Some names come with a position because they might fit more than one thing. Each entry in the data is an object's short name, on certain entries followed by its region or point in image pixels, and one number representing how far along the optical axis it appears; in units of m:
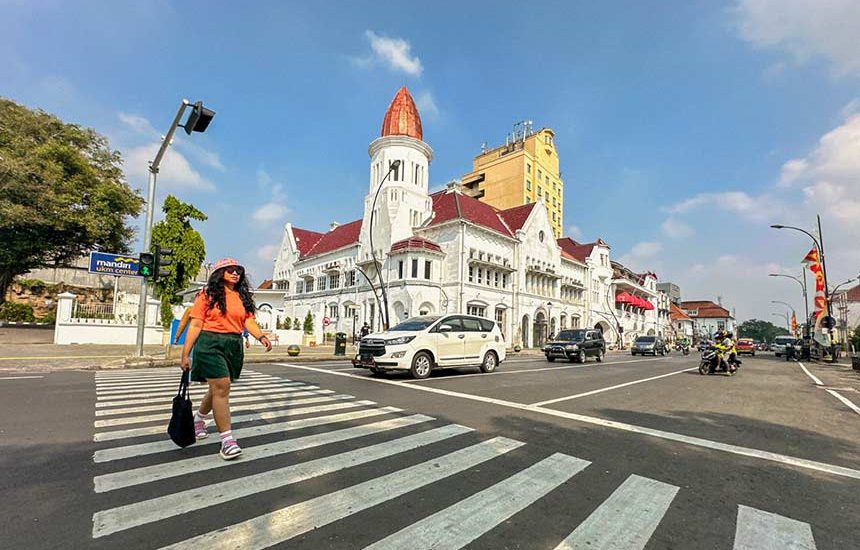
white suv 11.01
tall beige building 57.91
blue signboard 14.97
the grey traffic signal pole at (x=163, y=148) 10.76
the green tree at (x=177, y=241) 23.39
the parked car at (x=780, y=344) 42.54
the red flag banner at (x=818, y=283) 24.16
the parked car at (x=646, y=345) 34.41
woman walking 4.17
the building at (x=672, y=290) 98.88
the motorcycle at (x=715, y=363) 15.35
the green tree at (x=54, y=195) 24.58
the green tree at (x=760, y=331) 141.50
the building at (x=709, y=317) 110.69
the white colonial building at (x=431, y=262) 35.28
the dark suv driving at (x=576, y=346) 20.91
